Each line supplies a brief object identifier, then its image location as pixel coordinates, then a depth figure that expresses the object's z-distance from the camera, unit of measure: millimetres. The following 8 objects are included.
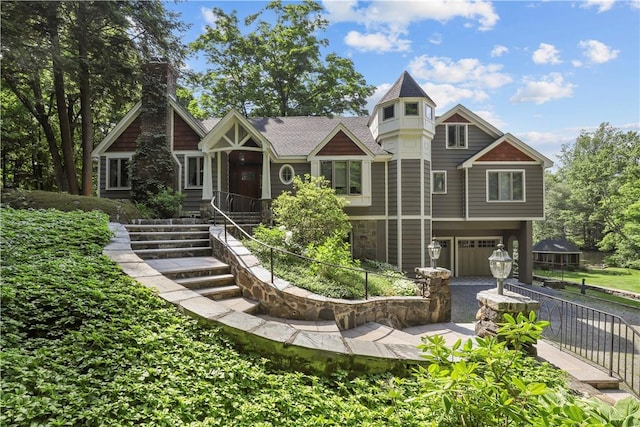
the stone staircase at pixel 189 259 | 5613
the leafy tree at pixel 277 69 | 22781
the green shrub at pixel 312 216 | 9477
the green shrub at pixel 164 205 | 11742
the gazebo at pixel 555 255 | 22844
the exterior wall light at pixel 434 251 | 8148
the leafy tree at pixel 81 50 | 10375
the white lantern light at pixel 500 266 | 4223
